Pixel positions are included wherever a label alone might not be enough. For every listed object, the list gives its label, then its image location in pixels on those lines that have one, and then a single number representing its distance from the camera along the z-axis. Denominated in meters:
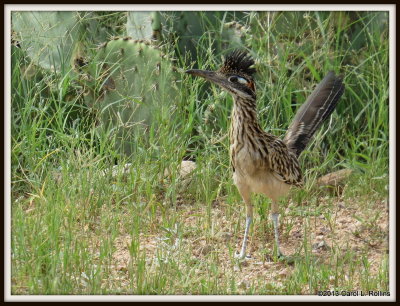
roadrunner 12.36
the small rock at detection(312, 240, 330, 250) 13.30
